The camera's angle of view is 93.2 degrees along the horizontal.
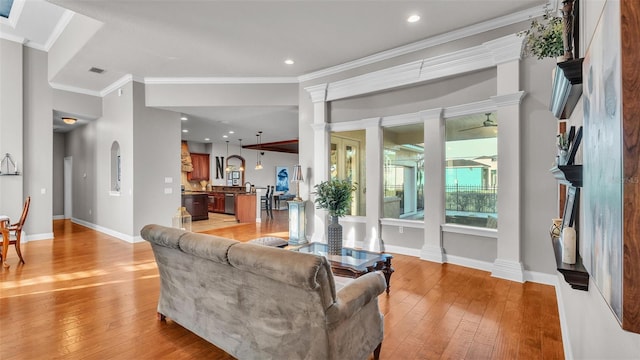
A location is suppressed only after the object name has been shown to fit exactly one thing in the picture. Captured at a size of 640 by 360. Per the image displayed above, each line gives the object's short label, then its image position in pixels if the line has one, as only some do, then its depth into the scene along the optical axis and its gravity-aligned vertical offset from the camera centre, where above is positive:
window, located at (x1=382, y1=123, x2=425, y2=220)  4.97 +0.12
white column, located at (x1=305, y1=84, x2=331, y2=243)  5.70 +0.63
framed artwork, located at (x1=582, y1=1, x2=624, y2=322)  0.91 +0.06
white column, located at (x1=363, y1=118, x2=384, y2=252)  5.25 -0.10
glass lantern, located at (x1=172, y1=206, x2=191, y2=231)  6.01 -0.80
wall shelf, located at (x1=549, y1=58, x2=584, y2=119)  1.57 +0.54
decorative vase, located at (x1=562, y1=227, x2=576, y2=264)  1.60 -0.36
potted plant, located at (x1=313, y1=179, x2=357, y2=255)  3.73 -0.23
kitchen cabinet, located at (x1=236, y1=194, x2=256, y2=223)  8.91 -0.82
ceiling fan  4.22 +0.78
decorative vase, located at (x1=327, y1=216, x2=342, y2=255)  3.59 -0.70
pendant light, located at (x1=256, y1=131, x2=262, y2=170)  10.87 +1.29
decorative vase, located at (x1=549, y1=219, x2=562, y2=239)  2.31 -0.40
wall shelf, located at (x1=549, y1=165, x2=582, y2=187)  1.58 +0.03
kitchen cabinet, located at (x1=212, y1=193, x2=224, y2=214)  10.59 -0.80
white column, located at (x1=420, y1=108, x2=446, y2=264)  4.55 -0.07
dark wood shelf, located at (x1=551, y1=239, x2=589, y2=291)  1.47 -0.48
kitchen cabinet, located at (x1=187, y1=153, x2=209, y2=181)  12.37 +0.55
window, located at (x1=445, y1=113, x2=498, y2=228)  4.23 +0.12
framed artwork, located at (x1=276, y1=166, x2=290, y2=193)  15.52 -0.01
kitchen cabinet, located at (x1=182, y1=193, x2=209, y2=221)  8.94 -0.72
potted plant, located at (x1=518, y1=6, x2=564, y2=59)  2.15 +1.01
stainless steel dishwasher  10.16 -0.81
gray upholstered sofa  1.59 -0.74
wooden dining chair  4.49 -0.74
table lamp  5.94 +0.09
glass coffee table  2.88 -0.84
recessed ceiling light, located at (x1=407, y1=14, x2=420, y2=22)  3.84 +2.07
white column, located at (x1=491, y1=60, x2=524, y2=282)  3.76 +0.03
